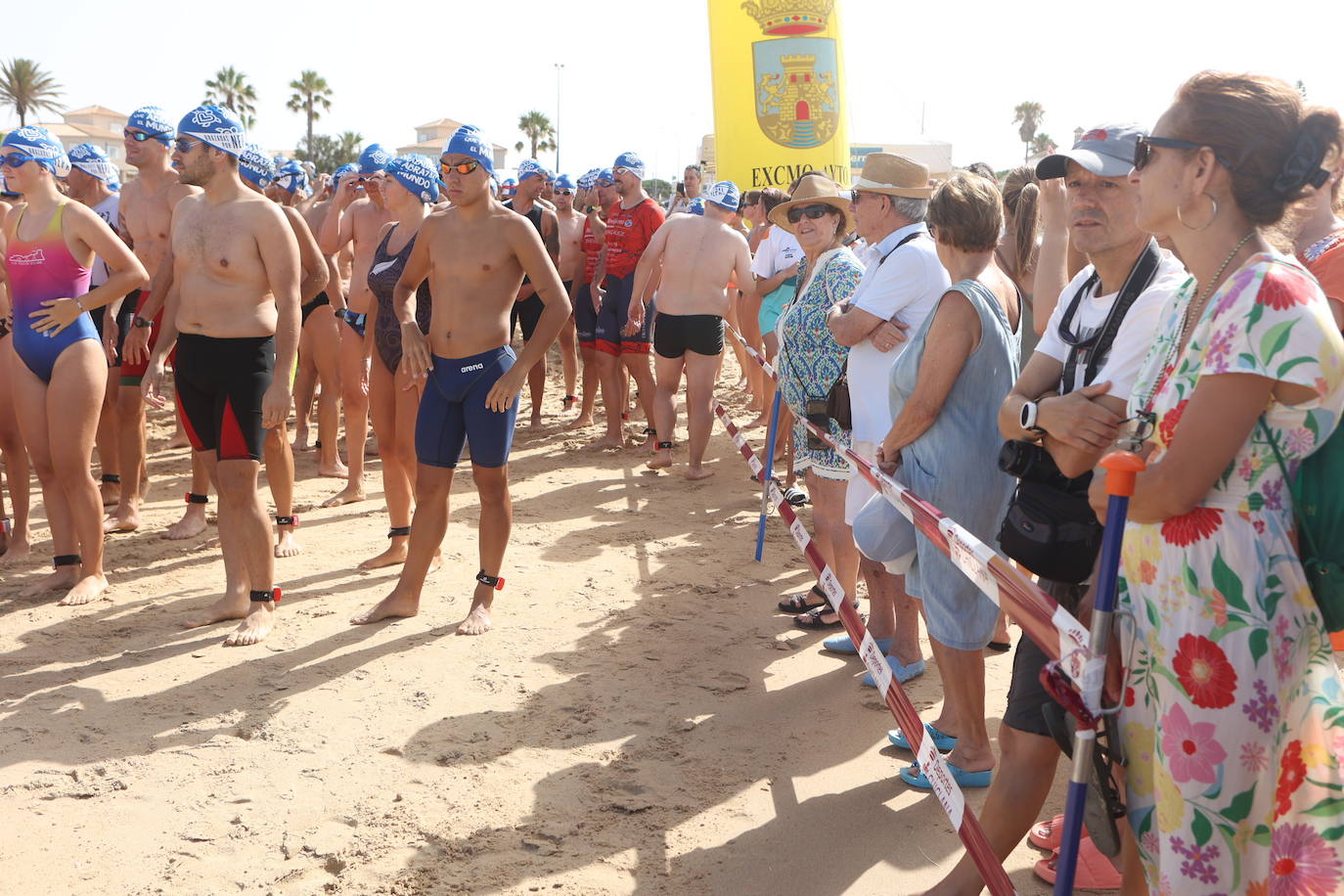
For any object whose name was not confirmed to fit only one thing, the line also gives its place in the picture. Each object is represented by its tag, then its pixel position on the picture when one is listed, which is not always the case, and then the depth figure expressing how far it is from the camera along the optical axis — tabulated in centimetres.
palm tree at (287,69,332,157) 6575
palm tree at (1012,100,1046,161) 8575
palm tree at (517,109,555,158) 7838
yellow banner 993
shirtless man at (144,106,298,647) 484
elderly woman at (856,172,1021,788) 320
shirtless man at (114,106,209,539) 655
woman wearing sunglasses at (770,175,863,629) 476
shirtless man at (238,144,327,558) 570
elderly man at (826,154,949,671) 399
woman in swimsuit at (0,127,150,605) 538
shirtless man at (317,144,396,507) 726
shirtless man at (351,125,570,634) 488
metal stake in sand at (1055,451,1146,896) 184
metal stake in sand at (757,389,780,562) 579
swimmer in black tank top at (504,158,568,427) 970
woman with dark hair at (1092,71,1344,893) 170
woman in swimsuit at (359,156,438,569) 599
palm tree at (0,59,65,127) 6081
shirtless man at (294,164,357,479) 747
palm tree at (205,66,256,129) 6544
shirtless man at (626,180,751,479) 827
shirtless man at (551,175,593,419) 1056
